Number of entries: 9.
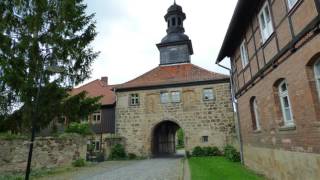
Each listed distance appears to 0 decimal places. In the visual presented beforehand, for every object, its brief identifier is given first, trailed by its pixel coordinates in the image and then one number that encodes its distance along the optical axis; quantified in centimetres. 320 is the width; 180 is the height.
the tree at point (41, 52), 1175
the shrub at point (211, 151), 1922
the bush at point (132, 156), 2082
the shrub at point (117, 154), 2070
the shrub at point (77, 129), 1762
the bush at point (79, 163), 1470
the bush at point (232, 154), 1498
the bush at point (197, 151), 1948
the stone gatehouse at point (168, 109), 2016
